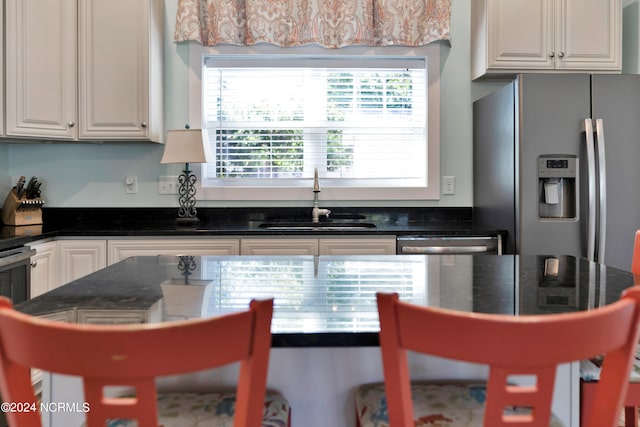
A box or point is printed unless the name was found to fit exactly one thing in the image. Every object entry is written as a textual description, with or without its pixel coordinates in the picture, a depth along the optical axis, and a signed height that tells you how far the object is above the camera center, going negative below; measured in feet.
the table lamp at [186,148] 10.61 +1.30
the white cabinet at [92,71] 9.73 +2.79
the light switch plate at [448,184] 11.76 +0.58
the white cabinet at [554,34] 10.34 +3.64
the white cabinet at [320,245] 9.58 -0.69
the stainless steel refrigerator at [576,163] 9.11 +0.84
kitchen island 3.35 -0.69
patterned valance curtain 11.00 +4.17
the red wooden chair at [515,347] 2.13 -0.61
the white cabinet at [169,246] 9.60 -0.72
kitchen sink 10.75 -0.35
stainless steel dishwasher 9.61 -0.69
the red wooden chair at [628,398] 3.76 -1.50
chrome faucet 11.23 -0.02
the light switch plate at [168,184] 11.55 +0.58
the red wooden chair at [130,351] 2.05 -0.61
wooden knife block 10.42 -0.02
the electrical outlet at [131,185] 11.53 +0.55
